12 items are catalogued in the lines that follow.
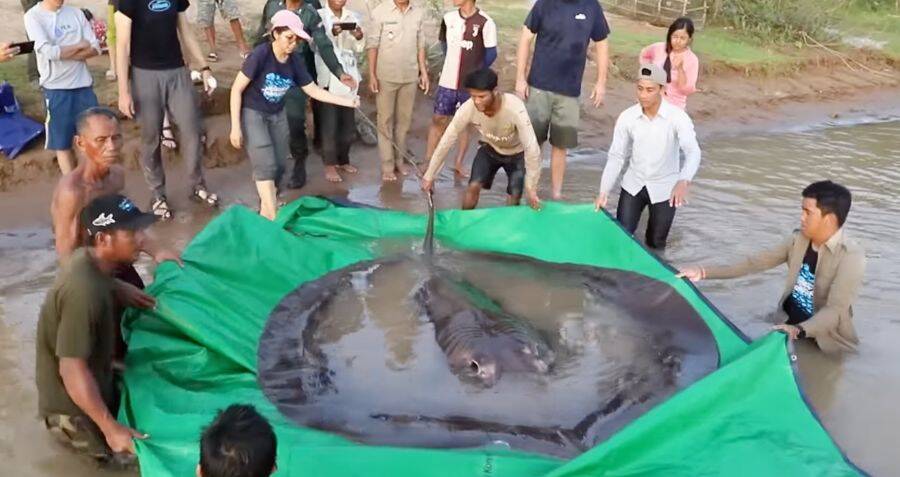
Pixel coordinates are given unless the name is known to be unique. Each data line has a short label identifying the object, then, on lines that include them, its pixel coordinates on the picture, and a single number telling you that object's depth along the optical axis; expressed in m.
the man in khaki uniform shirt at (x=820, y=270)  4.82
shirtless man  4.33
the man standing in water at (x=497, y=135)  5.80
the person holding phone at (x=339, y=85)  7.43
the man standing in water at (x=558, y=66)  7.00
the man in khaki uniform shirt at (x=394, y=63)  7.71
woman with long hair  7.40
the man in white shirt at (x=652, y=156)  5.93
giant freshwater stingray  3.69
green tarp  3.32
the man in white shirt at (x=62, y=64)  6.27
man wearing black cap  3.47
